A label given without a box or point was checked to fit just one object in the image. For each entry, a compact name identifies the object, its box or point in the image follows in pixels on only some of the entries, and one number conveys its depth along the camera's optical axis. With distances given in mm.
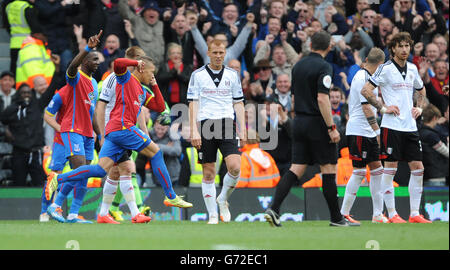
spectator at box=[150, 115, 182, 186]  15219
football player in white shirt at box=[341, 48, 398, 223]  11977
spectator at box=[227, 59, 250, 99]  15845
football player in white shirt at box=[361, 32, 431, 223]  12094
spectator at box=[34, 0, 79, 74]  17234
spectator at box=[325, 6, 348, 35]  18453
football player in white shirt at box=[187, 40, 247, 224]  11336
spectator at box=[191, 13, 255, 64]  16734
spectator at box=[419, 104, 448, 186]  15664
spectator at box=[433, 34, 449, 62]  18670
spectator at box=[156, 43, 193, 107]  16234
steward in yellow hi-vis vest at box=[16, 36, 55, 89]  16859
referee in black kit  10352
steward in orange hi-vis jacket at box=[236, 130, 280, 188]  14969
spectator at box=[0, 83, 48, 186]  15531
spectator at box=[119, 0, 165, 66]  17141
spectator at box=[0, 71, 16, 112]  16484
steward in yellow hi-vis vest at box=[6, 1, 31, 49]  17469
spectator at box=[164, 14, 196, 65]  16906
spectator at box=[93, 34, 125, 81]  16016
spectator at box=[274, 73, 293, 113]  16188
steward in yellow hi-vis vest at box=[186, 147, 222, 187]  14977
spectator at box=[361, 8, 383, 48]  17969
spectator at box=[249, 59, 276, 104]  16797
